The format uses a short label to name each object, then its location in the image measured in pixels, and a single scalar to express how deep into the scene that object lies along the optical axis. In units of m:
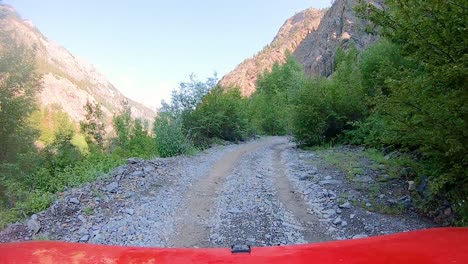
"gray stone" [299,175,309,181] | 10.52
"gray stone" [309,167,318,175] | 11.14
